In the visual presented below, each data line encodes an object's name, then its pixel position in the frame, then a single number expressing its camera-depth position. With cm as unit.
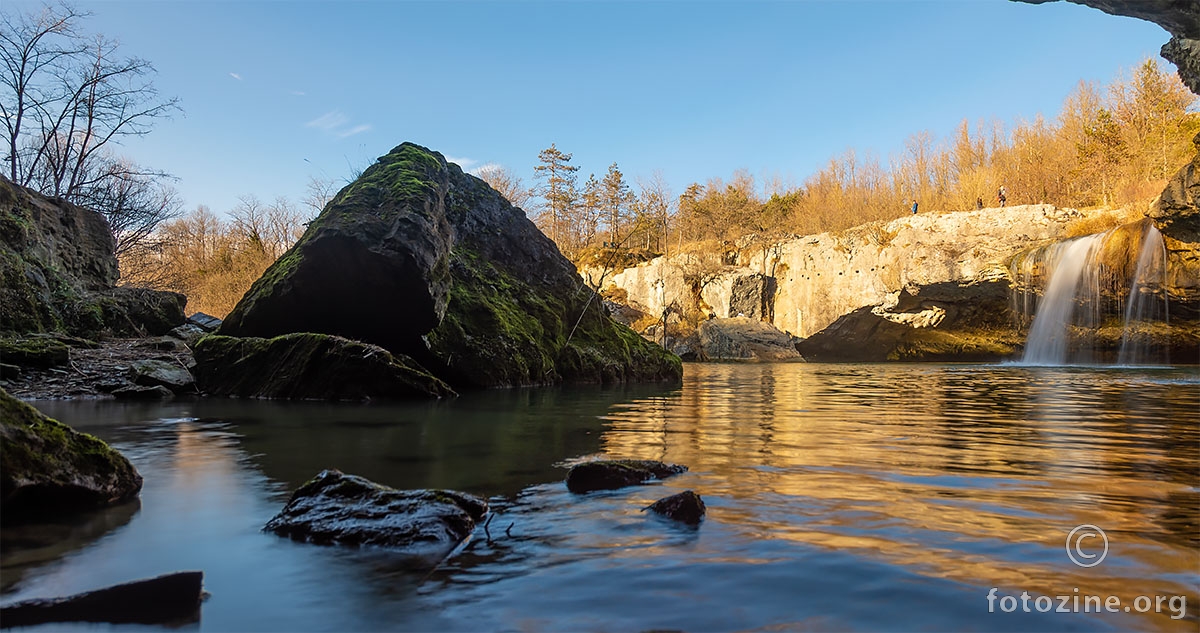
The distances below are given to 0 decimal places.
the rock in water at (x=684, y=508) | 324
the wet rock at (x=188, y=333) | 1499
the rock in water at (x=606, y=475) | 400
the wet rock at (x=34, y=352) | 1008
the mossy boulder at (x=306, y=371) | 1031
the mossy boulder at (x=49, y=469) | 314
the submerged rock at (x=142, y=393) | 1009
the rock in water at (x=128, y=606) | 200
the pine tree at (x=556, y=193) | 6334
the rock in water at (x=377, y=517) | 289
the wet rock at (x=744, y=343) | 3622
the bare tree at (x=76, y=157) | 2011
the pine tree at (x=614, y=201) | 6569
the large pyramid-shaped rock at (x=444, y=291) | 1050
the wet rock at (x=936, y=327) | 3231
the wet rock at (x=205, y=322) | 1854
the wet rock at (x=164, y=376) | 1070
